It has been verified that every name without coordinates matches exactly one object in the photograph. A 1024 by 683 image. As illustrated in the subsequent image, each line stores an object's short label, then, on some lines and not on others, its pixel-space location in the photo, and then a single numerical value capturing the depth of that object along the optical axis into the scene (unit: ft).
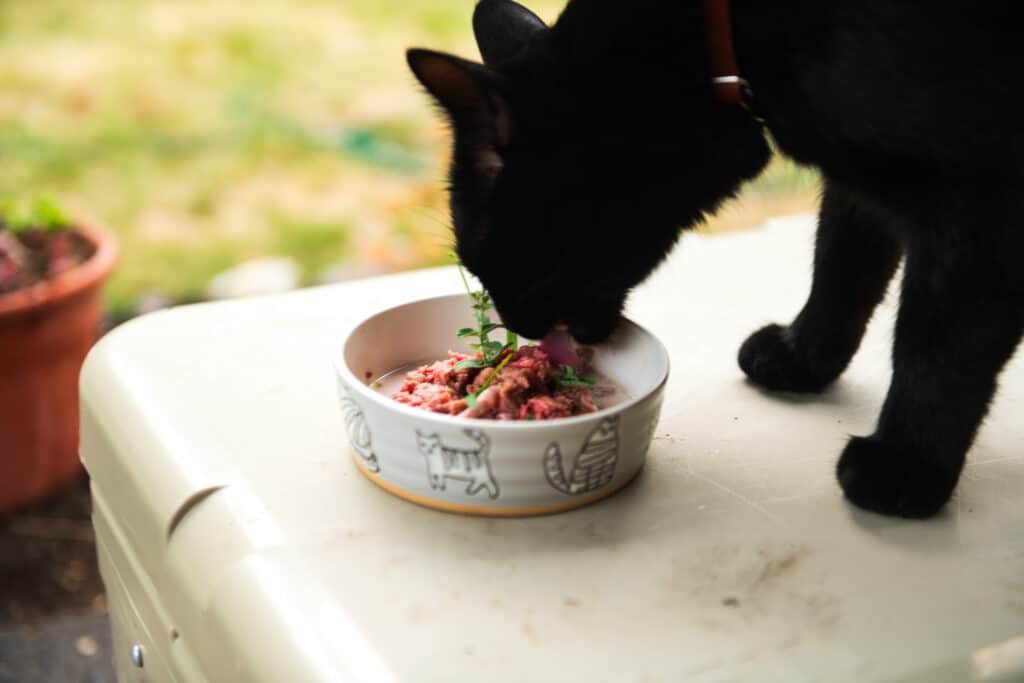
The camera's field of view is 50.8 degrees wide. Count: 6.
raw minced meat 2.71
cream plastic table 2.22
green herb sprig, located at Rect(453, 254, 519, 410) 2.90
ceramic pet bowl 2.51
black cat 2.52
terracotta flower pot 5.61
